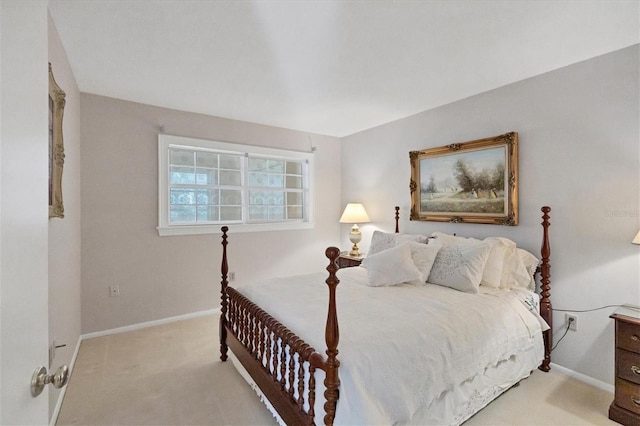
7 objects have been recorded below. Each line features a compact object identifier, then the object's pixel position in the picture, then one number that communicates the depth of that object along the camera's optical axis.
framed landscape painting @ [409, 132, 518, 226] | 2.83
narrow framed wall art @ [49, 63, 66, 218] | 1.91
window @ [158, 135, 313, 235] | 3.59
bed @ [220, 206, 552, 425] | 1.45
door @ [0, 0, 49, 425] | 0.55
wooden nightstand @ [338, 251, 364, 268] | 3.97
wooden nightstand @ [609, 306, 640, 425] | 1.88
